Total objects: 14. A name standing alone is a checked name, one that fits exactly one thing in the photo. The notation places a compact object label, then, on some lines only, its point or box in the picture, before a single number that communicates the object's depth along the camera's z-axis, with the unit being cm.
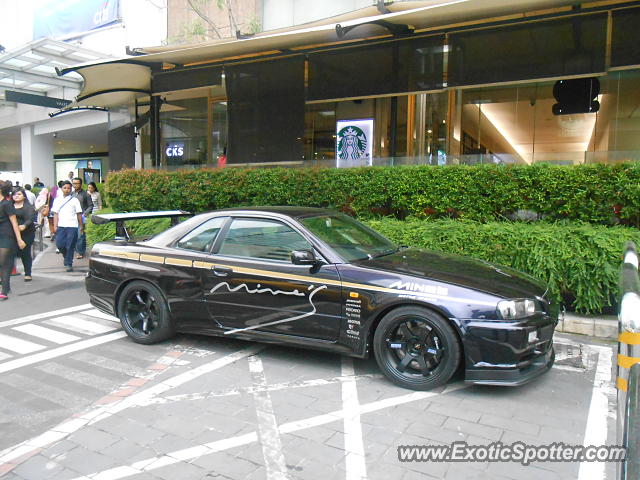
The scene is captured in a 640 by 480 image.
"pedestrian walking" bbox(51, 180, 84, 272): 966
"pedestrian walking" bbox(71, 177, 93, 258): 1068
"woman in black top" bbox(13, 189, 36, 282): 847
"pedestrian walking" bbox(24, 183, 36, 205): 1301
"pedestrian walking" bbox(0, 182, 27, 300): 775
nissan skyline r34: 396
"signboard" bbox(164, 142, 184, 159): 1350
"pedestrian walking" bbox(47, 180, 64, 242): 1345
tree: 1257
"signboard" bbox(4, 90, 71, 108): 1423
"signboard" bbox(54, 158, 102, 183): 2578
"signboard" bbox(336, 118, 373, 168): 1029
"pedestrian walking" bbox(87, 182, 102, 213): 1368
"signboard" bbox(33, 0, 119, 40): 1625
